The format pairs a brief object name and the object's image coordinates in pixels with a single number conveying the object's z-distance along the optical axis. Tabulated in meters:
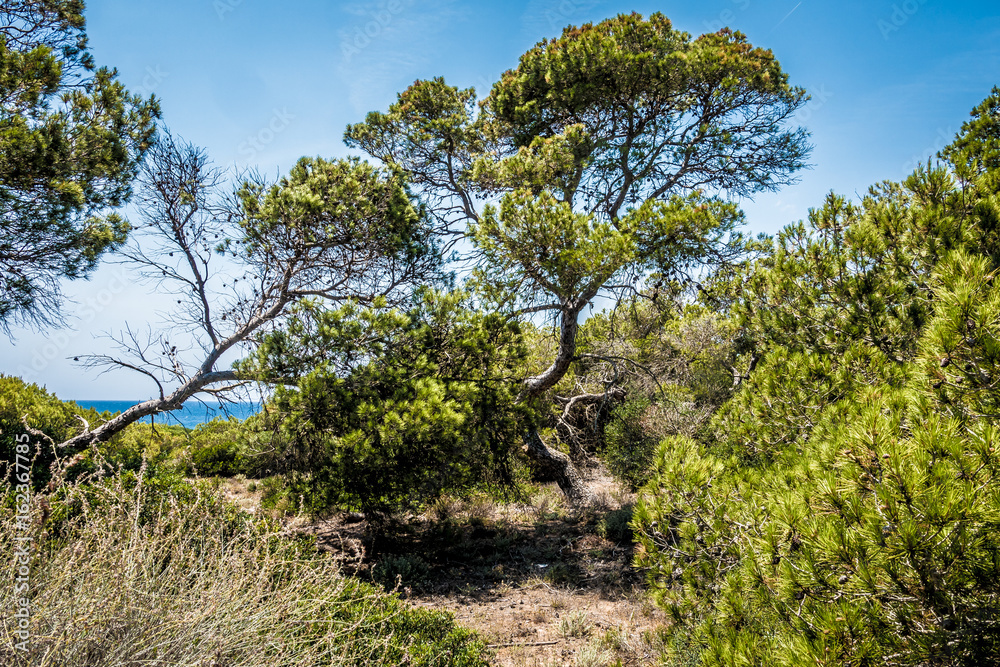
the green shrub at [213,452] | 12.38
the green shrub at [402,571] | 6.12
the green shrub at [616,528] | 7.92
